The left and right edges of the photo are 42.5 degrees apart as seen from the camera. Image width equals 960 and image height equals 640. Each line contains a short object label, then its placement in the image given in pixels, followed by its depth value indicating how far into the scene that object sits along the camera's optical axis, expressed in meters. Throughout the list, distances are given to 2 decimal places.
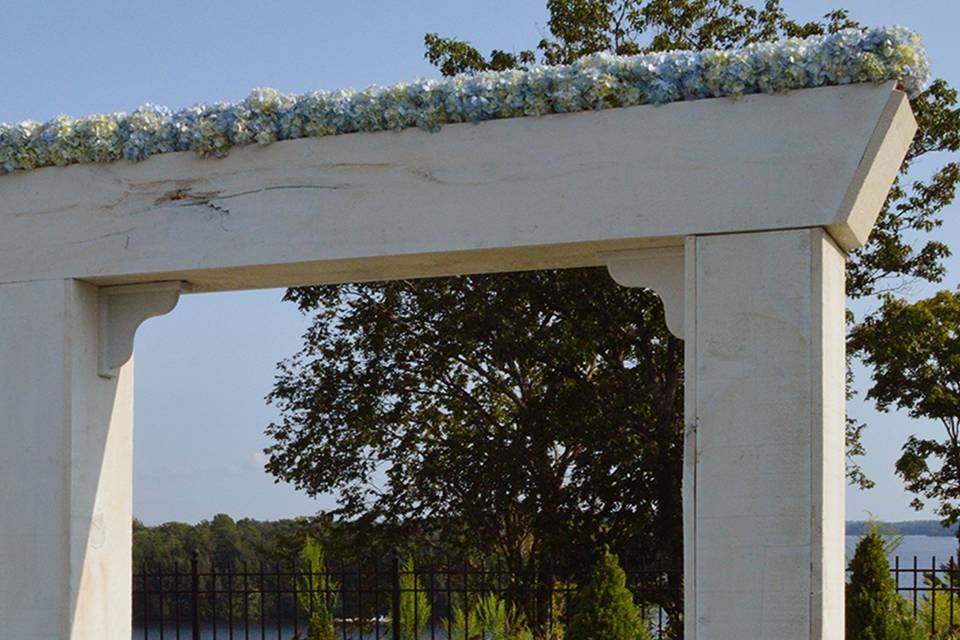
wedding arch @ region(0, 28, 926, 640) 3.96
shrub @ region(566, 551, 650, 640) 7.23
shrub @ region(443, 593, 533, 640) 8.91
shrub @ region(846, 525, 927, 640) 8.01
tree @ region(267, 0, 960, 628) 11.53
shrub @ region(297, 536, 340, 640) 8.73
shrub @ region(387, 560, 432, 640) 9.47
